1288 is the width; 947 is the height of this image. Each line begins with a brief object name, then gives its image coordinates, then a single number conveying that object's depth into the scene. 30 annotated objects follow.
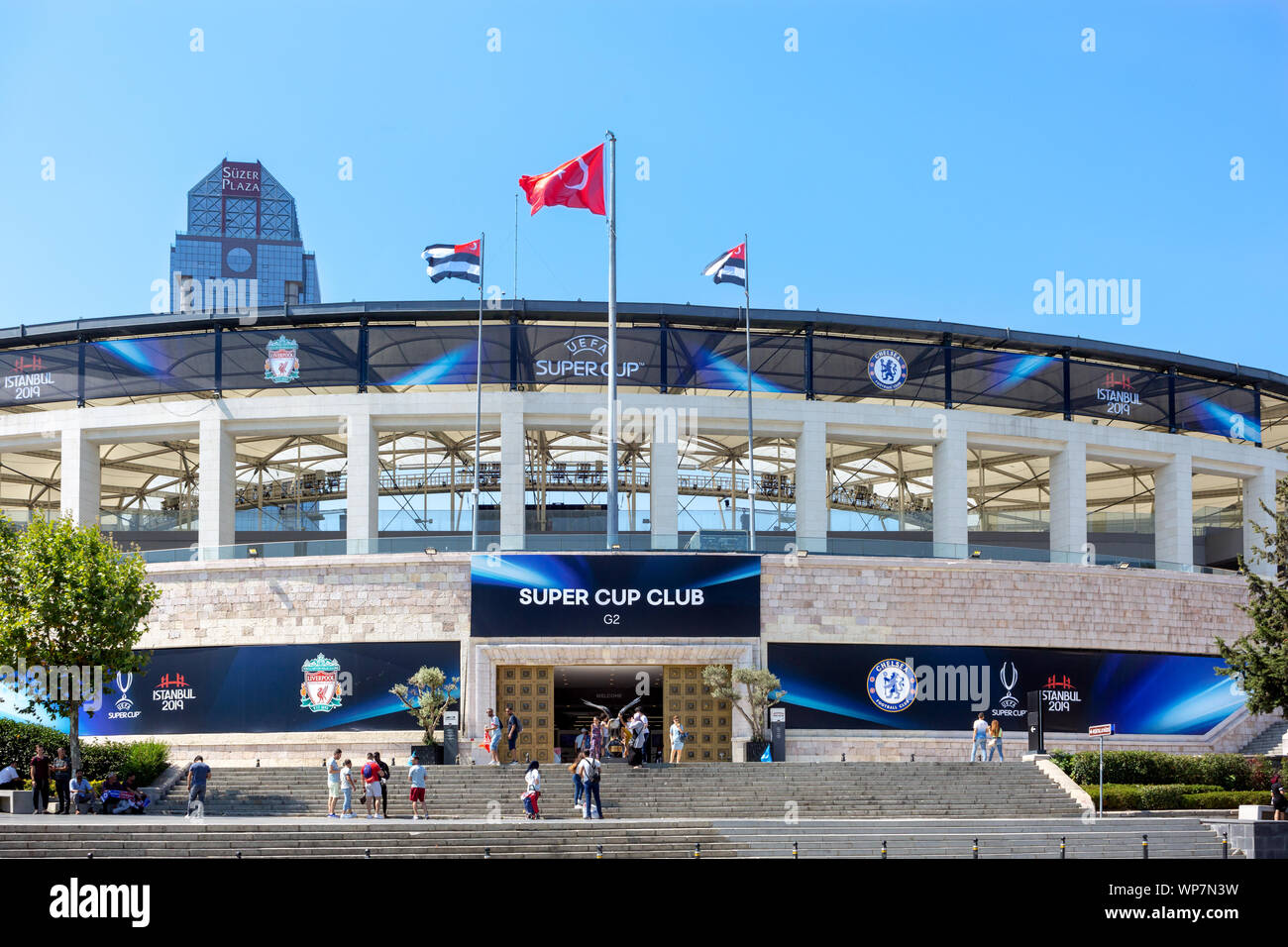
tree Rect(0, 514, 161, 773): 29.25
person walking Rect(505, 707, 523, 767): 32.25
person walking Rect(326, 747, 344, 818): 27.47
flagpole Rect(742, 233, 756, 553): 36.81
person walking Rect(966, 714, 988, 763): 33.91
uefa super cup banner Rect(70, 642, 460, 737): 36.34
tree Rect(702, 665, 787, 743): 34.09
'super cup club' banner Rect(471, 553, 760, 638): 36.31
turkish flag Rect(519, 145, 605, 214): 35.44
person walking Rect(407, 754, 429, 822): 26.86
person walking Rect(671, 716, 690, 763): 32.97
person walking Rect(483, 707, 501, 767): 33.28
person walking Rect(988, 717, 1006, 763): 34.06
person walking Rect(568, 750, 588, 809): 27.05
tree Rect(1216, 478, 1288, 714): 29.73
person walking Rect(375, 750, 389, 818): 27.38
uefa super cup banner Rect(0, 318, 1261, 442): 40.88
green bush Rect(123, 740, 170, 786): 30.89
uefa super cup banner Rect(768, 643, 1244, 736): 36.97
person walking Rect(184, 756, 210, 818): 26.75
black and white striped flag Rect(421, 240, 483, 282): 38.00
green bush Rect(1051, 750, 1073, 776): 32.44
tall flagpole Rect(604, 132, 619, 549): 35.84
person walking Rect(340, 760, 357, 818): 27.58
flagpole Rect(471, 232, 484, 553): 37.16
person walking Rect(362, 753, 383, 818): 27.20
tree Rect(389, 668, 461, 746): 33.94
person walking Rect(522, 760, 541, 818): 26.86
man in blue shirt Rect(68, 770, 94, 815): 28.23
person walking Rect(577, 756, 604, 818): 26.56
